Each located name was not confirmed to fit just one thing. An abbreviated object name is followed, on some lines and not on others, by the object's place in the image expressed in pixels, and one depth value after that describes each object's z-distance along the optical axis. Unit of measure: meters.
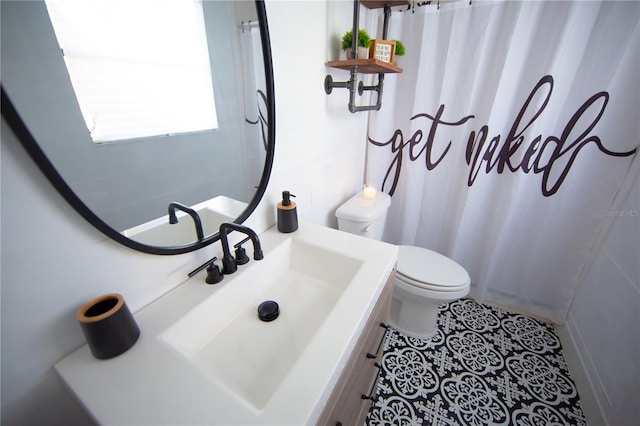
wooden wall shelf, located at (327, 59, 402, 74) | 1.02
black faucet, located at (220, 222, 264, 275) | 0.68
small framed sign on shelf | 1.09
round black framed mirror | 0.43
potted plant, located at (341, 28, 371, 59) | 1.08
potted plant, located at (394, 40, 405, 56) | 1.30
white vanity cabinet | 0.62
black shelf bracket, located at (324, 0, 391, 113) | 0.99
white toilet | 1.33
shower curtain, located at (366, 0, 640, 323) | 1.18
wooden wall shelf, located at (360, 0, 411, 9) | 1.15
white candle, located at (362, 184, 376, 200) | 1.57
